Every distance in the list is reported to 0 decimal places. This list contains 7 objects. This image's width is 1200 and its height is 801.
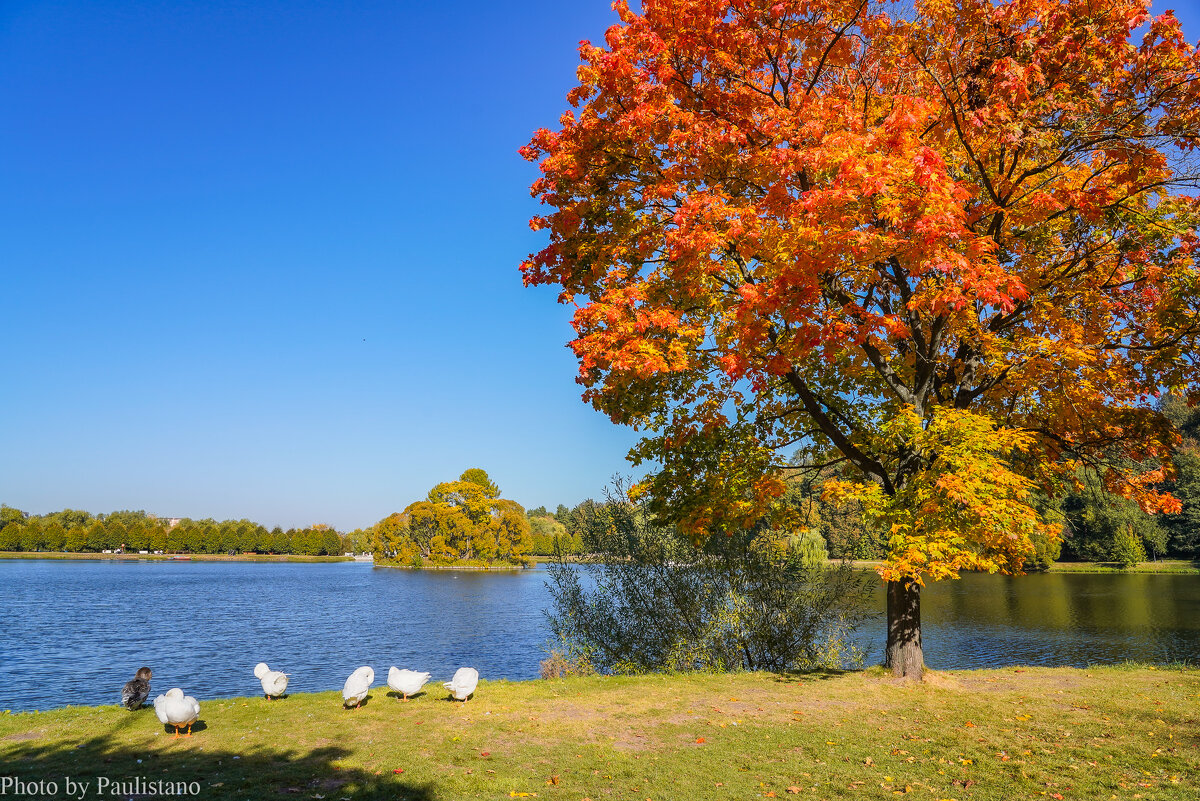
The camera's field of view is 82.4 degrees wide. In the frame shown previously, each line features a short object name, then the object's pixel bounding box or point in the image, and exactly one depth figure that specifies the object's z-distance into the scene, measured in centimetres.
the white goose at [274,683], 1055
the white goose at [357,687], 979
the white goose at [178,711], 825
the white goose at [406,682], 1059
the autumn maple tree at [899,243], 937
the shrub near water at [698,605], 1580
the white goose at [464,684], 1031
